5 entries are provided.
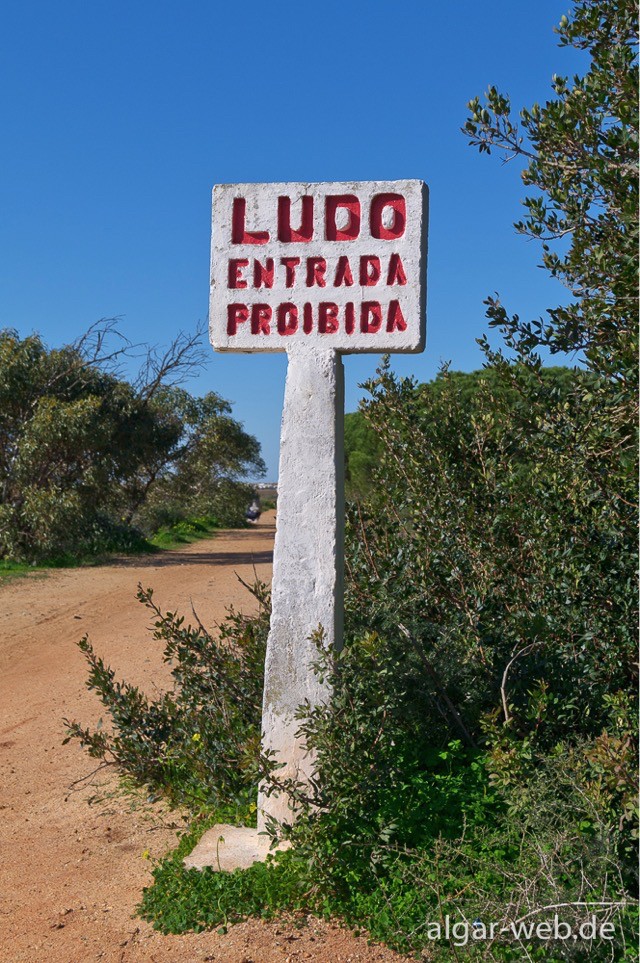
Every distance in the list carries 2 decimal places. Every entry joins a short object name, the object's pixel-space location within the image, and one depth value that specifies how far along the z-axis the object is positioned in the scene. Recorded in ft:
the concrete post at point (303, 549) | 13.03
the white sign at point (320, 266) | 13.20
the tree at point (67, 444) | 50.88
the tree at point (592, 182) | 11.92
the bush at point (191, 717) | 15.02
